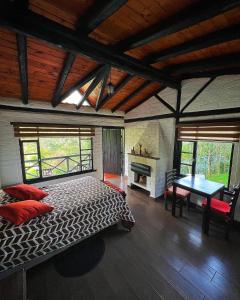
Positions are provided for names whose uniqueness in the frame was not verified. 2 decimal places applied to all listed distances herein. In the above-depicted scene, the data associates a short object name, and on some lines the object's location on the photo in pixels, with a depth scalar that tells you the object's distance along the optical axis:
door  6.17
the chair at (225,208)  2.57
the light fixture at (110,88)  2.87
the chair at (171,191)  3.42
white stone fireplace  4.20
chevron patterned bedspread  1.81
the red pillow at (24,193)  2.53
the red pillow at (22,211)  1.91
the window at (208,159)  3.30
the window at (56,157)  3.96
